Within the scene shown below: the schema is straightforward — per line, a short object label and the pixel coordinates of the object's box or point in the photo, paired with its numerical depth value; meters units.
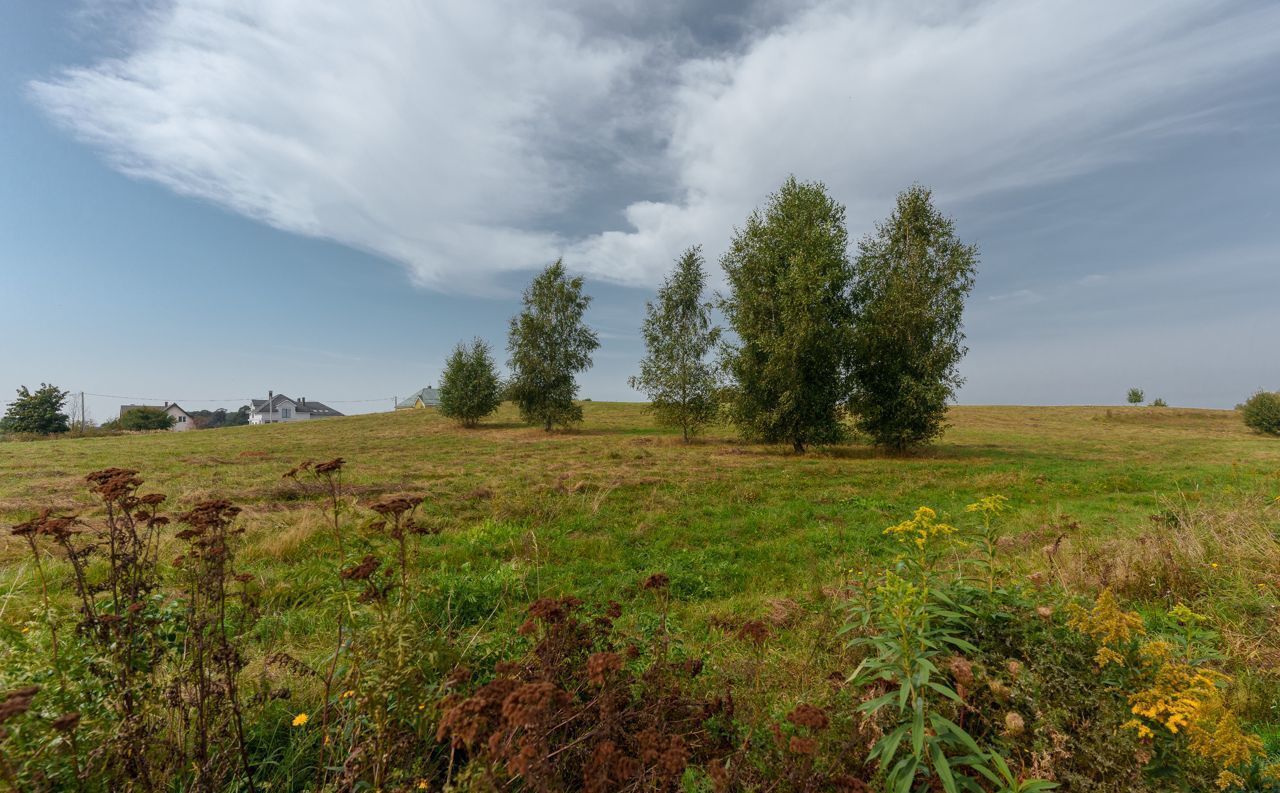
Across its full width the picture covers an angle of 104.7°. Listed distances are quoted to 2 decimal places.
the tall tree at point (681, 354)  28.31
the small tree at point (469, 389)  37.94
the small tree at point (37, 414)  40.38
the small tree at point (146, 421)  52.28
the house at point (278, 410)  85.81
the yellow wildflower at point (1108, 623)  2.62
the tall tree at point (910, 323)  21.80
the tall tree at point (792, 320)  21.55
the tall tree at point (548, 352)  35.50
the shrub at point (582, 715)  1.72
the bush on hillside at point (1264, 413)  35.24
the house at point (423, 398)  82.56
